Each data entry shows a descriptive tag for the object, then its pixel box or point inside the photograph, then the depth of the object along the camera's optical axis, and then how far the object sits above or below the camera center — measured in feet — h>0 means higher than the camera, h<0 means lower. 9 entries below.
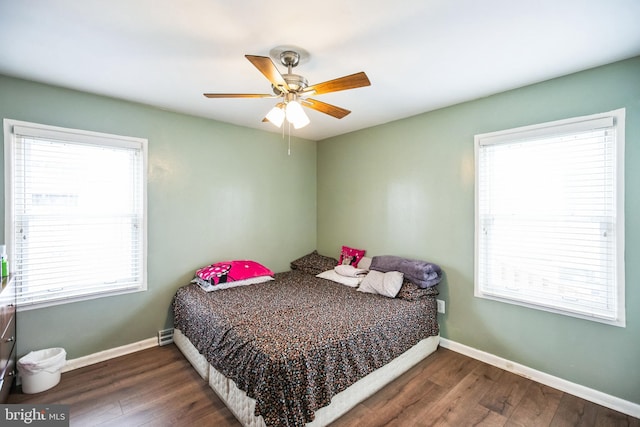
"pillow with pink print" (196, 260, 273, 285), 10.15 -2.10
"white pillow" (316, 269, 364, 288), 10.88 -2.48
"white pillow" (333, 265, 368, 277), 11.31 -2.21
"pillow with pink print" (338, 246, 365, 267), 12.28 -1.77
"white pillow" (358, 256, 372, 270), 11.77 -1.96
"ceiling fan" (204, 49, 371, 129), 5.73 +2.64
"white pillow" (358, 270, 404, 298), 9.42 -2.28
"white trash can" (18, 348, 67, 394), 7.27 -3.95
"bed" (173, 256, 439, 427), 5.63 -3.03
